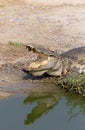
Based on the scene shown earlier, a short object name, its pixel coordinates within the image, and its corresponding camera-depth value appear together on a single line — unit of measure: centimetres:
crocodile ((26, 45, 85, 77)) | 1112
